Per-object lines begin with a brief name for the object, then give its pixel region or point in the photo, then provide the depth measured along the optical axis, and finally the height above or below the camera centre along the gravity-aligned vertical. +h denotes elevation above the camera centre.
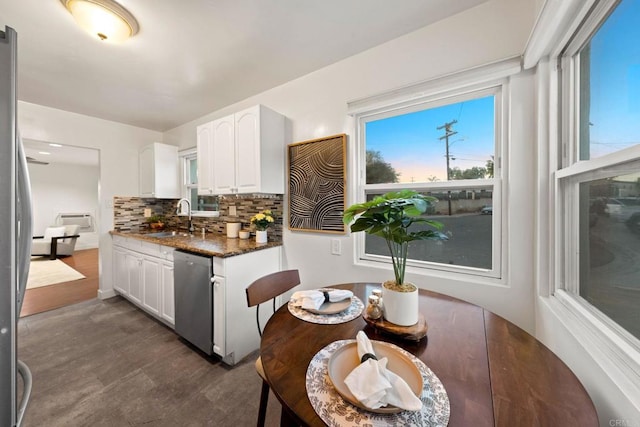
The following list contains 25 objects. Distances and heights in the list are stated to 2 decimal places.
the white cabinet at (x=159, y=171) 3.19 +0.57
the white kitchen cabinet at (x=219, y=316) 1.78 -0.80
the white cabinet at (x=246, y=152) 2.09 +0.57
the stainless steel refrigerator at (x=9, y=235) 0.66 -0.06
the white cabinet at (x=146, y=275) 2.25 -0.69
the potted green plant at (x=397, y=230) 0.89 -0.08
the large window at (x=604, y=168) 0.76 +0.15
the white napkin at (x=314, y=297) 1.12 -0.44
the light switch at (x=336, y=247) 1.96 -0.30
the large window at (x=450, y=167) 1.47 +0.30
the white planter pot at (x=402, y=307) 0.92 -0.38
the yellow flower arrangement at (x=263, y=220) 2.21 -0.08
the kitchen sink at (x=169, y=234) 2.88 -0.28
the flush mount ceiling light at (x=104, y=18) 1.29 +1.14
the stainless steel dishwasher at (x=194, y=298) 1.84 -0.71
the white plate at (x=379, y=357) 0.60 -0.47
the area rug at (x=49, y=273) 3.60 -1.04
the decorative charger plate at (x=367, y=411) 0.54 -0.49
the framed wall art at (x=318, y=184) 1.93 +0.24
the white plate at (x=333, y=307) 1.09 -0.47
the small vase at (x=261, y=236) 2.26 -0.24
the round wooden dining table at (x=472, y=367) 0.58 -0.50
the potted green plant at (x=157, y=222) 3.41 -0.14
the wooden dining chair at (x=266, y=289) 1.11 -0.46
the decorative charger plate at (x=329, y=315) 1.03 -0.48
